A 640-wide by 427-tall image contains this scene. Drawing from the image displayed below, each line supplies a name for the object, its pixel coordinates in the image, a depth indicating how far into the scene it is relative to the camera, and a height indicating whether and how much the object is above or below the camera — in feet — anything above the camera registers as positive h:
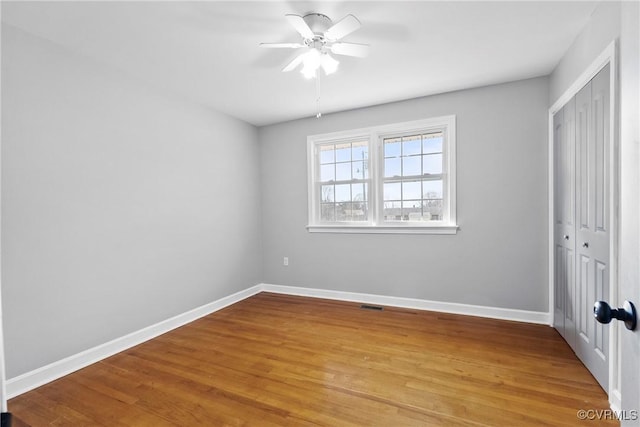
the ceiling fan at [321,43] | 6.59 +3.99
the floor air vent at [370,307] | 12.27 -4.01
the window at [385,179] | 11.92 +1.27
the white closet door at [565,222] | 8.34 -0.45
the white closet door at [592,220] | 6.47 -0.32
